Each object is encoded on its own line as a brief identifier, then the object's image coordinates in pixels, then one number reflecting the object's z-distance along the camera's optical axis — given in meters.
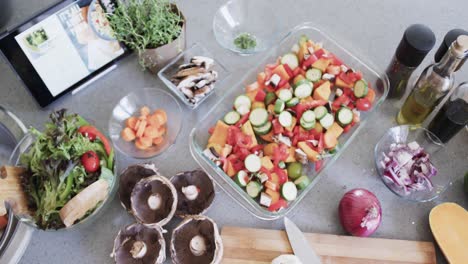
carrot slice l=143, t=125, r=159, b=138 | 1.22
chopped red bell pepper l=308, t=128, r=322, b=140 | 1.21
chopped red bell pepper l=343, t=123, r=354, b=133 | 1.23
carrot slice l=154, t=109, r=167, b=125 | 1.24
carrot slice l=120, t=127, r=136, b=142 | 1.22
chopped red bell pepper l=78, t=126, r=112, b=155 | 1.11
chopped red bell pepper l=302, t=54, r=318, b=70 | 1.29
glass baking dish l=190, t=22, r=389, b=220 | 1.15
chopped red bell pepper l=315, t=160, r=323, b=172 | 1.19
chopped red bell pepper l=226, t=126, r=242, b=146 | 1.21
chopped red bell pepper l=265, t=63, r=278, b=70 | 1.30
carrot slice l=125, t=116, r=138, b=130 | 1.23
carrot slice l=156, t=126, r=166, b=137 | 1.24
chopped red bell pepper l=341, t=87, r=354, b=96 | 1.28
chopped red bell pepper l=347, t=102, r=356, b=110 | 1.27
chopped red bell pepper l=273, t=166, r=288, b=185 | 1.16
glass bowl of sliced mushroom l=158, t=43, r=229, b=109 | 1.26
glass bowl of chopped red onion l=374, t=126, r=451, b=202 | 1.16
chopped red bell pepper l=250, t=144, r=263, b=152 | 1.20
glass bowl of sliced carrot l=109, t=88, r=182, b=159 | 1.22
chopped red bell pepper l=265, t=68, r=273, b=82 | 1.29
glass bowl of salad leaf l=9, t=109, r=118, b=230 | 1.03
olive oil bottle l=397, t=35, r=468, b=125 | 1.01
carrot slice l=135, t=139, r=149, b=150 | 1.22
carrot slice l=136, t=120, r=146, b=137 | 1.21
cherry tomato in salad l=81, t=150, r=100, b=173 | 1.07
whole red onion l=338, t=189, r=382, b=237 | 1.09
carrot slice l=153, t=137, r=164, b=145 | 1.24
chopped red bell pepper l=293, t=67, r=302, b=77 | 1.31
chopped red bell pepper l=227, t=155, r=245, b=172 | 1.18
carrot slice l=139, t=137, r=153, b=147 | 1.21
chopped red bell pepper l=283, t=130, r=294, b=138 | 1.21
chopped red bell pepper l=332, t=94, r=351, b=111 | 1.26
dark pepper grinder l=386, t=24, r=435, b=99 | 1.10
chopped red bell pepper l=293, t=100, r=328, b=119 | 1.22
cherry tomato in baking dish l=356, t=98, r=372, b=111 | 1.25
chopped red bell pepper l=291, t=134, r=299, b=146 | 1.20
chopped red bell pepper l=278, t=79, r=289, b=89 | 1.27
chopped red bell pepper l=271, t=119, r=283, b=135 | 1.21
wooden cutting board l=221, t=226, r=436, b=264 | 1.09
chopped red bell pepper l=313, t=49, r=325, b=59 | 1.30
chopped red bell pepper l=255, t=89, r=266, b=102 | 1.27
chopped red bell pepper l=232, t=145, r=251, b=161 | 1.18
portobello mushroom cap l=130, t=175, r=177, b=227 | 1.05
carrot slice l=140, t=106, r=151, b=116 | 1.25
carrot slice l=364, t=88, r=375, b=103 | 1.26
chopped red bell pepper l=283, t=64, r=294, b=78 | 1.30
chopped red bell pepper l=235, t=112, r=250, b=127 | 1.24
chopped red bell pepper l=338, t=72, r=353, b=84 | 1.28
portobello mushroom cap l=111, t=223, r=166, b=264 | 1.03
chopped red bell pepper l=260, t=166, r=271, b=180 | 1.15
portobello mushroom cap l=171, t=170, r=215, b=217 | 1.11
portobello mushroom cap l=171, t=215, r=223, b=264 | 1.03
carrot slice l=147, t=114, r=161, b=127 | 1.23
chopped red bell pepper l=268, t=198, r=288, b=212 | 1.13
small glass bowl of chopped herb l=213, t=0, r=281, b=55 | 1.40
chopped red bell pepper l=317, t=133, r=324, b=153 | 1.20
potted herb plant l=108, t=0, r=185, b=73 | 1.21
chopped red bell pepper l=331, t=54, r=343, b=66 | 1.30
